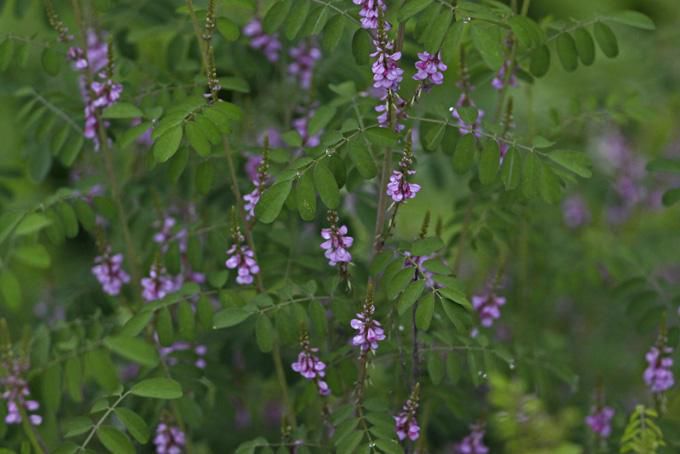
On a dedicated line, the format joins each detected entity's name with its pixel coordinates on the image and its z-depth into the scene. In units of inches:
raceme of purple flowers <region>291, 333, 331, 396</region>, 141.7
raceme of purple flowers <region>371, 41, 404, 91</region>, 127.6
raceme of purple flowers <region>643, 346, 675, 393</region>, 163.9
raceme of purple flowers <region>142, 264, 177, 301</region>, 160.6
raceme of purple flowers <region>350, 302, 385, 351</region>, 133.5
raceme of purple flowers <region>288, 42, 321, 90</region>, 186.9
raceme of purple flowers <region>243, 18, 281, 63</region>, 185.3
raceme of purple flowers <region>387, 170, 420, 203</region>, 131.6
